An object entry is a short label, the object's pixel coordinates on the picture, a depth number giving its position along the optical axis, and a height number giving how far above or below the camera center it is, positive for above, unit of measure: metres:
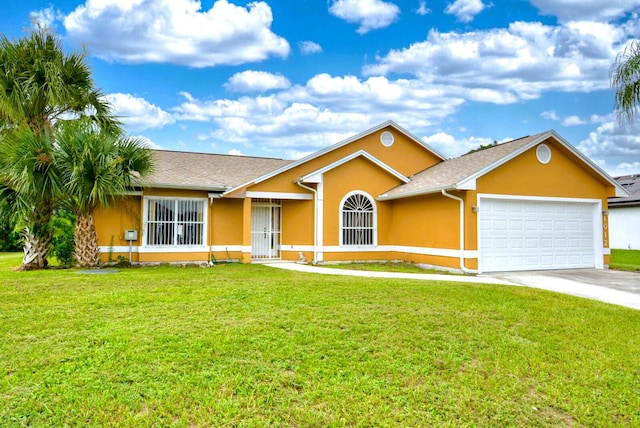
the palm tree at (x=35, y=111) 11.52 +3.71
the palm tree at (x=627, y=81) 10.55 +3.91
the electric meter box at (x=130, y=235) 14.06 -0.07
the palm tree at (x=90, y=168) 11.63 +1.85
